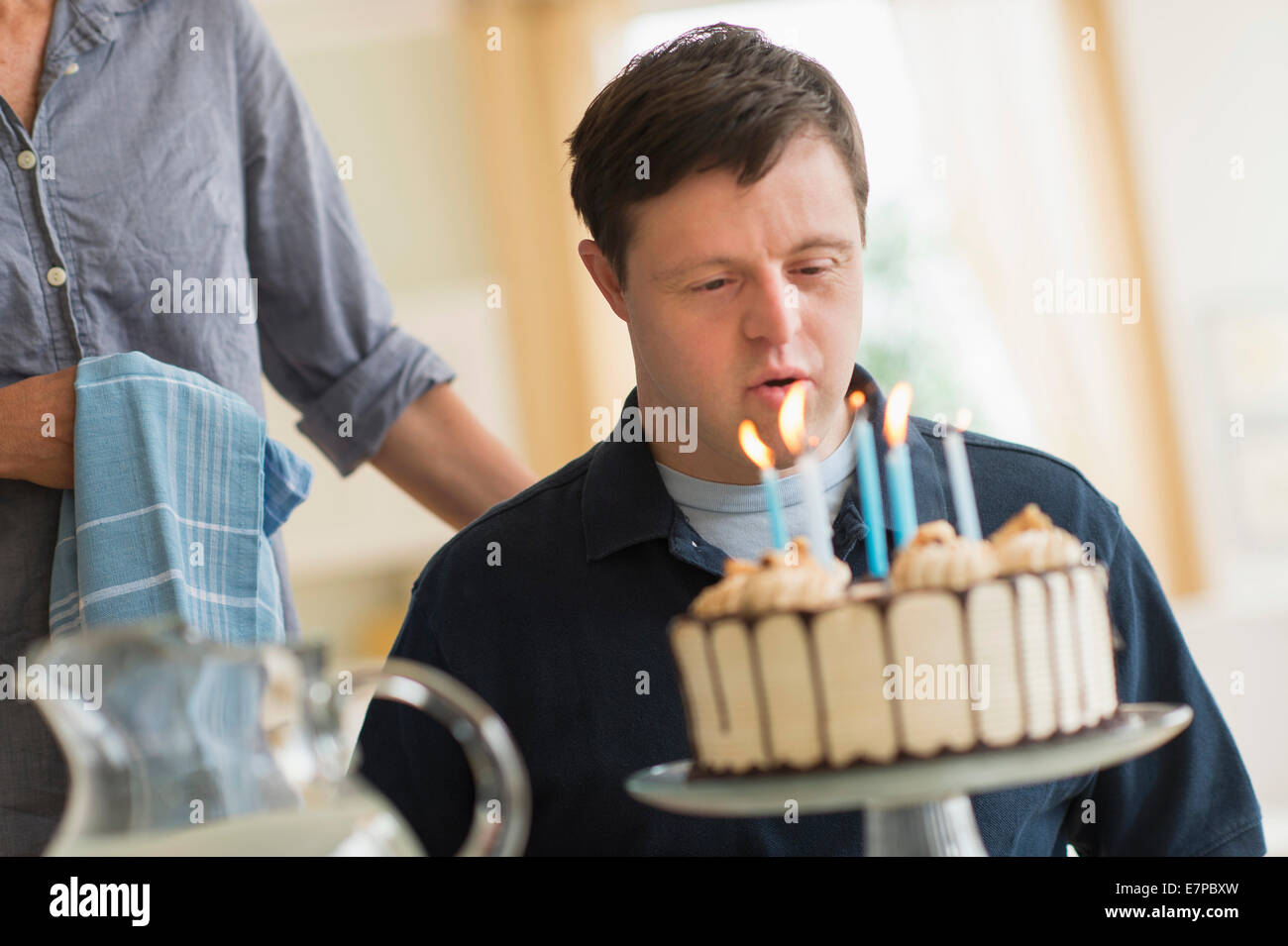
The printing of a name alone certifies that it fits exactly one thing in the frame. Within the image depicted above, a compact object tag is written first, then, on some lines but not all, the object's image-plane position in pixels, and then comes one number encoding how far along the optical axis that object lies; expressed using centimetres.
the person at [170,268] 237
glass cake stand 195
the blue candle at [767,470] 211
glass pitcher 184
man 230
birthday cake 201
